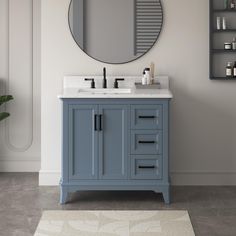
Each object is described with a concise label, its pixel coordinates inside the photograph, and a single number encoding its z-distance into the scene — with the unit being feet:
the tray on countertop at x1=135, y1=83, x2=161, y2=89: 16.49
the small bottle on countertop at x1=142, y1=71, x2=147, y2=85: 16.67
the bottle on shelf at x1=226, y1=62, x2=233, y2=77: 17.04
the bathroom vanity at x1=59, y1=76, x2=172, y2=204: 15.55
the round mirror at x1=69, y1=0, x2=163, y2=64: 17.11
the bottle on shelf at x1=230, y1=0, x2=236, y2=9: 16.93
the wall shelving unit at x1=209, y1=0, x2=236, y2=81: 17.01
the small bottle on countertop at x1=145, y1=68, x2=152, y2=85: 16.65
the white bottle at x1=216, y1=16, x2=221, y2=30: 17.01
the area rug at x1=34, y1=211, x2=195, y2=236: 13.30
